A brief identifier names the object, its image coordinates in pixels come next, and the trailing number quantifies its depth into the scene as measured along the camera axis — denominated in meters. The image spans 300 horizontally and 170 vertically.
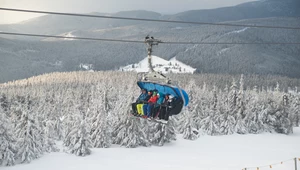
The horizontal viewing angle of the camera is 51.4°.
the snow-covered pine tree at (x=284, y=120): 66.25
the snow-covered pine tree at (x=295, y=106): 79.82
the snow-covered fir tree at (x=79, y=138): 39.94
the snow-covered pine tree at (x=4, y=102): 64.50
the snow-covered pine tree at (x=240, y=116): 62.28
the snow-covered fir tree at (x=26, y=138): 36.41
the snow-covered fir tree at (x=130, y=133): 45.19
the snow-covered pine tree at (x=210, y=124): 60.97
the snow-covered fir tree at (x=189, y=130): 54.84
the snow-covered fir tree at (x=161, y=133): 48.50
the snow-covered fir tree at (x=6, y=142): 33.72
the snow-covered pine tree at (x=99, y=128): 45.38
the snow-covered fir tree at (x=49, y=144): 41.66
